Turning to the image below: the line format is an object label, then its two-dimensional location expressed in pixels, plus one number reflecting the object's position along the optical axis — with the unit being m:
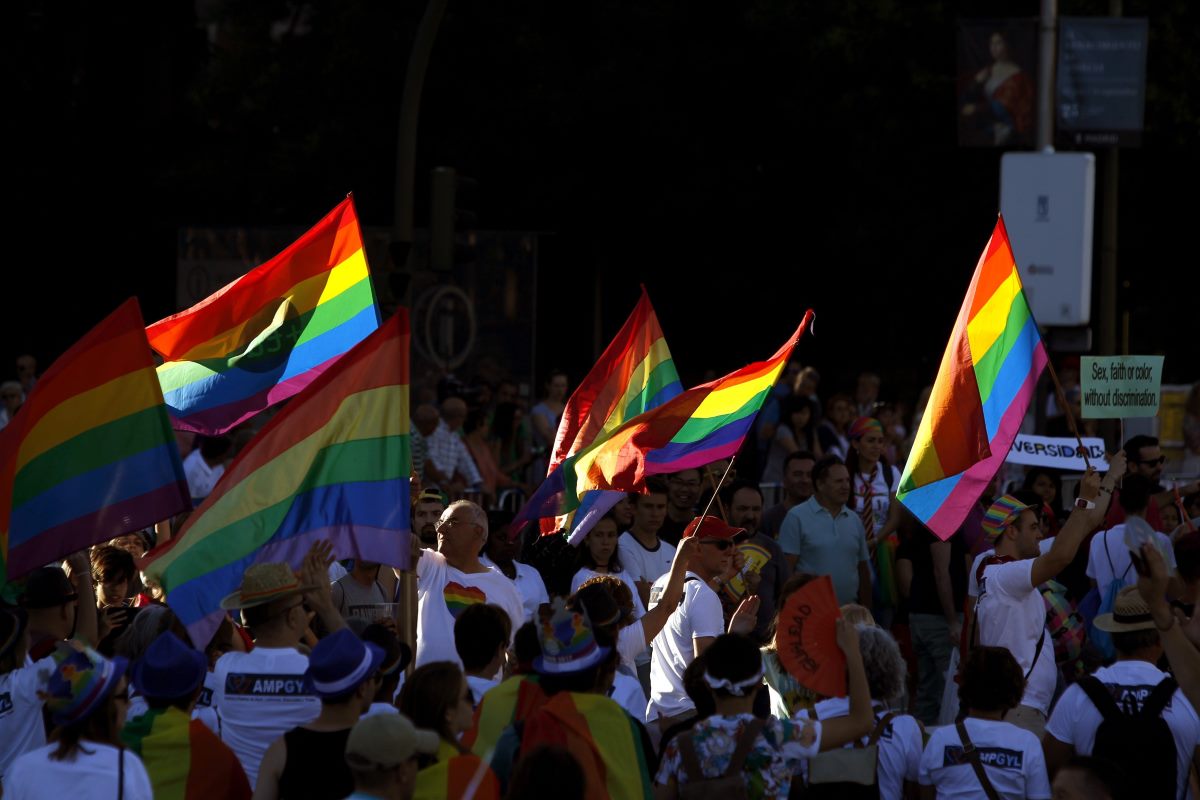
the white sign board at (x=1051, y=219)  34.94
